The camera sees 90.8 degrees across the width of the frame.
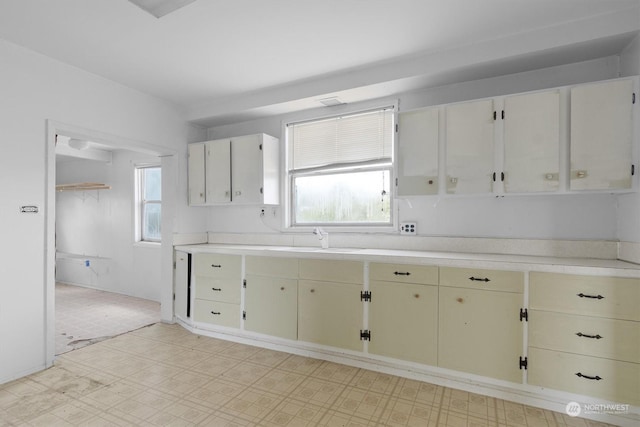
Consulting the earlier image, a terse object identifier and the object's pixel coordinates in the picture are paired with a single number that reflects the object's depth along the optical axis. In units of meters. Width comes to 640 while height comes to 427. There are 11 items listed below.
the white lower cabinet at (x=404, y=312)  2.53
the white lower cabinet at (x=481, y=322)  2.28
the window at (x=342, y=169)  3.36
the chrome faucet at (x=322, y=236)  3.41
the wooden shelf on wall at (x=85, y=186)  5.59
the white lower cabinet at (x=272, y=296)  3.10
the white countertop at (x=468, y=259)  2.08
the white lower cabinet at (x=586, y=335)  1.99
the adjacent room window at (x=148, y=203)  5.39
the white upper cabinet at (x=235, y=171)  3.70
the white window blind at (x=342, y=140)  3.35
